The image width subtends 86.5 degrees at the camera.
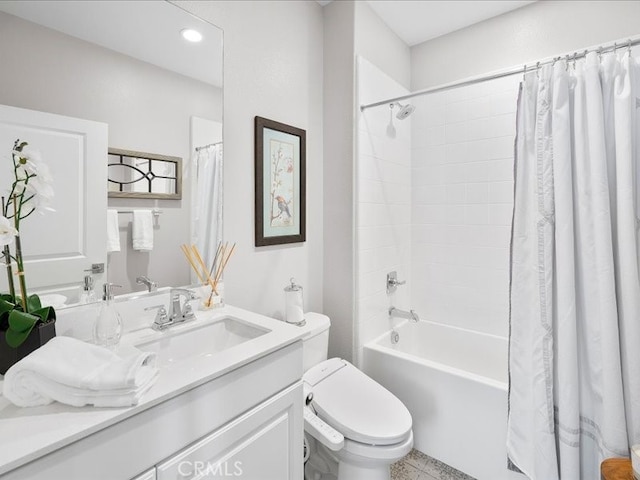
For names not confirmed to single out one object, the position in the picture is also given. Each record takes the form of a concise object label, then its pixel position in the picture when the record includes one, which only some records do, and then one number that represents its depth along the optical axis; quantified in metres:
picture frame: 1.73
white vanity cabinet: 0.71
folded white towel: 0.73
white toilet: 1.36
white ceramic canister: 1.77
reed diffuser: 1.48
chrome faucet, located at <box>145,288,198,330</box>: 1.29
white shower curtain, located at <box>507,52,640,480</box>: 1.25
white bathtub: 1.65
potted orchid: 0.85
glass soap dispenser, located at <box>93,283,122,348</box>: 1.05
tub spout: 2.30
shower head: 2.08
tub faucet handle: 2.32
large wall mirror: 1.06
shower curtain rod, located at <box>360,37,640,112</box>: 1.25
